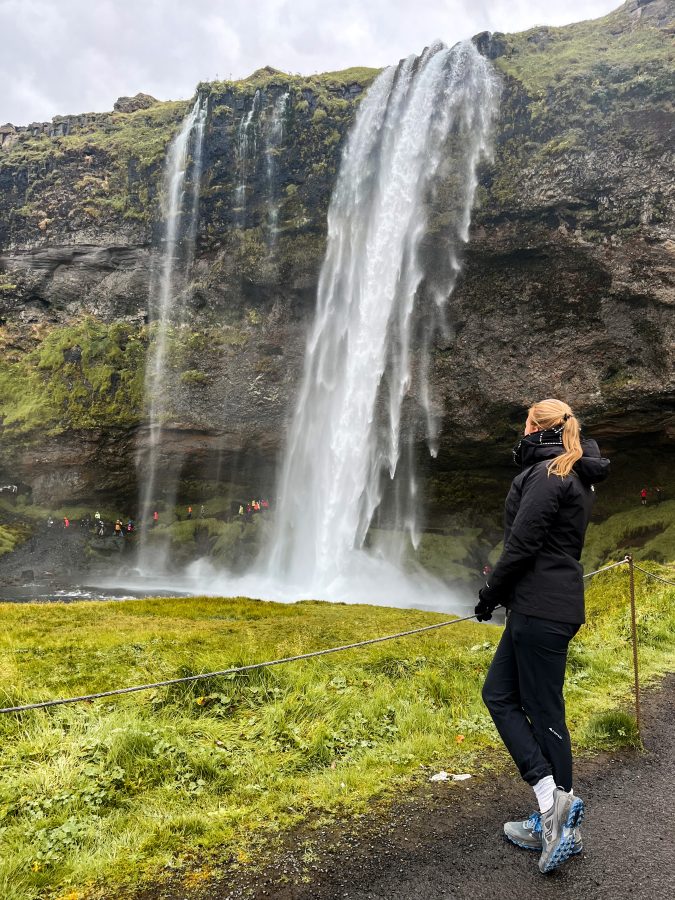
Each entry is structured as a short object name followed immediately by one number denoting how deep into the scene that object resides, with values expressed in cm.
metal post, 602
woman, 404
